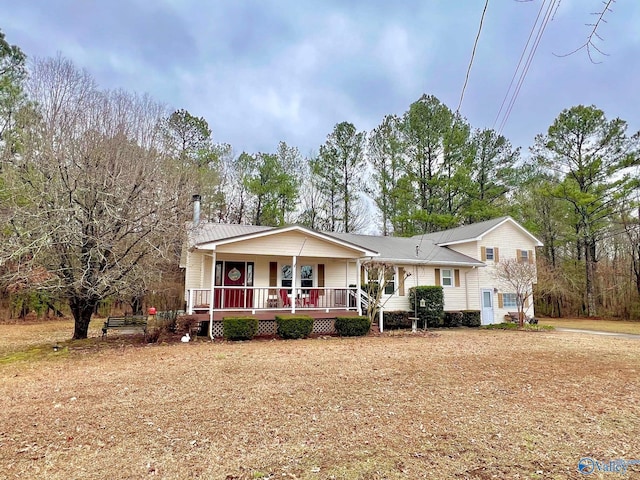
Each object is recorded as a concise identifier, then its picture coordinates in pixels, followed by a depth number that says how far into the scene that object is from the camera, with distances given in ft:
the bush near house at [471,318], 60.29
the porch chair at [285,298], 46.88
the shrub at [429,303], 56.18
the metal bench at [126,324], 40.48
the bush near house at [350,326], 43.24
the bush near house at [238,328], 38.32
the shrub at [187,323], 38.88
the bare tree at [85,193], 32.22
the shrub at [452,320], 59.62
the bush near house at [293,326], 40.14
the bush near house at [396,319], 54.70
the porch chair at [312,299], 47.06
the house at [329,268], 43.57
